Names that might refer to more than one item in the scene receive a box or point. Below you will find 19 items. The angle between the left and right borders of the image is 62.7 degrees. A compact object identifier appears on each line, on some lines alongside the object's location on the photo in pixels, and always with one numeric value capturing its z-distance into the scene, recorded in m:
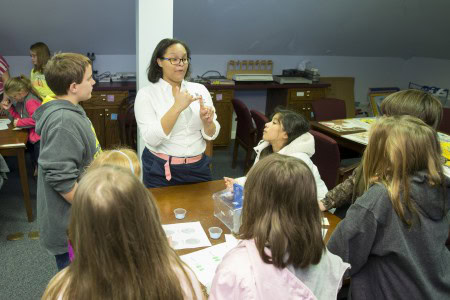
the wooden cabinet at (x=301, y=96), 5.11
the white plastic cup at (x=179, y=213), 1.74
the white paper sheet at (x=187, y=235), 1.55
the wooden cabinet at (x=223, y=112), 4.82
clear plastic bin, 1.66
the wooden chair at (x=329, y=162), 2.69
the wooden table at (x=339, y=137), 3.33
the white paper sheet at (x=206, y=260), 1.35
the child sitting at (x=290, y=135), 2.12
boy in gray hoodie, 1.49
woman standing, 2.01
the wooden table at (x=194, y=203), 1.72
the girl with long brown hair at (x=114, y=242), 0.85
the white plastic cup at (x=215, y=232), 1.61
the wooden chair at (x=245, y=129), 4.00
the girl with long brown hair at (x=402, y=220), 1.33
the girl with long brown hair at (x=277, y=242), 1.03
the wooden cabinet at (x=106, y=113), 4.41
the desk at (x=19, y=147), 2.79
